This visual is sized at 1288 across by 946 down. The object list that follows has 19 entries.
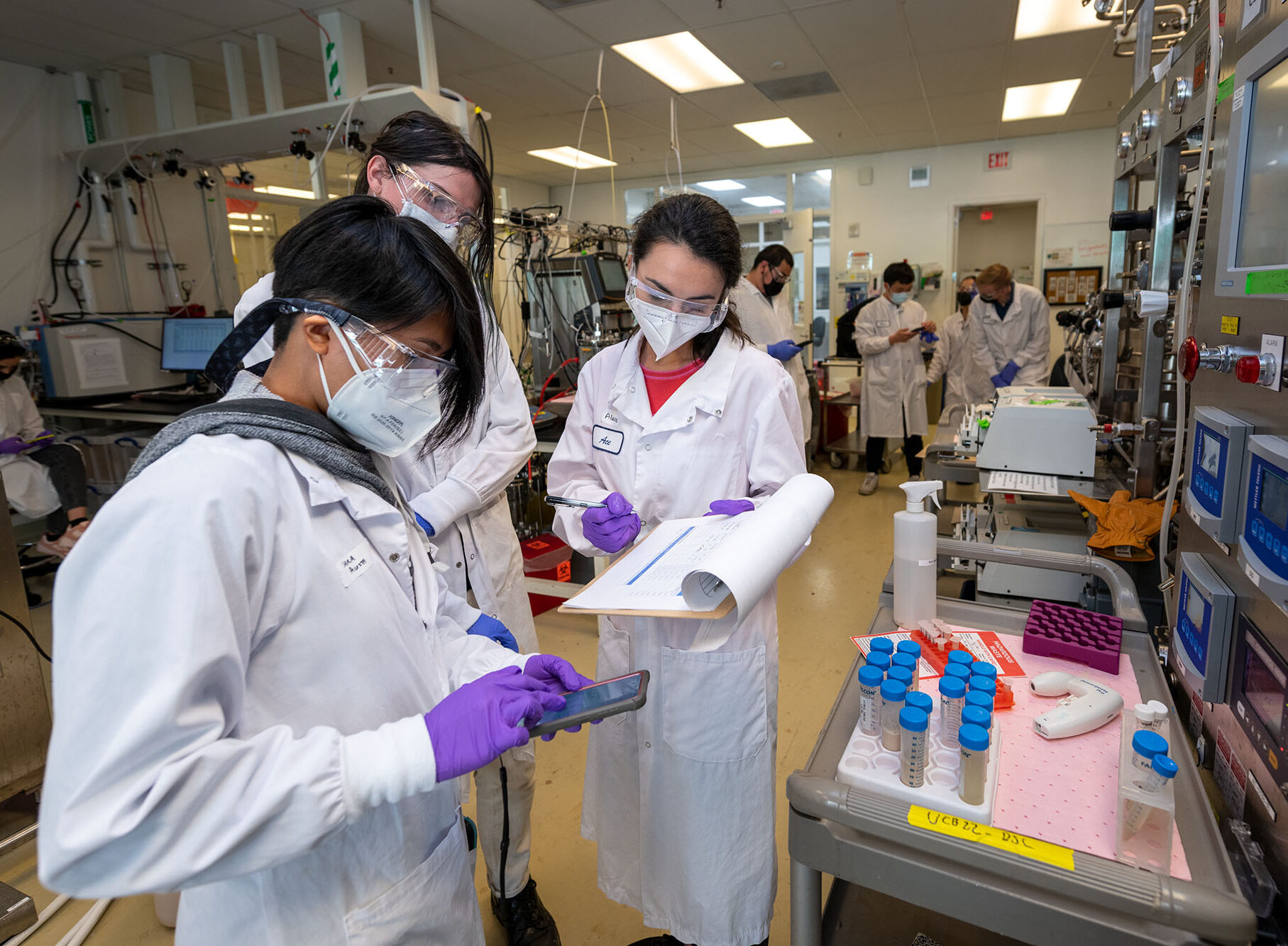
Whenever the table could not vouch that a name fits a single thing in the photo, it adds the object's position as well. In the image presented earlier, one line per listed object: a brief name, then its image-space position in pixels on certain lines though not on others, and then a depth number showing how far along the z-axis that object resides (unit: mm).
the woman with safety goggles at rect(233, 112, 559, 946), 1402
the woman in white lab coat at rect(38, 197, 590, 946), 532
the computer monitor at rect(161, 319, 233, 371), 4023
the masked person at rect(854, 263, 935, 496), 5016
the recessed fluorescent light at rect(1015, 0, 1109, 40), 3854
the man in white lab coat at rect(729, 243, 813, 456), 4211
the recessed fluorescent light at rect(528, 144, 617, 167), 6945
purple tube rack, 1077
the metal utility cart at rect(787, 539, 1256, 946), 651
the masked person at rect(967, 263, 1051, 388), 4625
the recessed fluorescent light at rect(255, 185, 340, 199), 6674
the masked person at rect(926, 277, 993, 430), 5070
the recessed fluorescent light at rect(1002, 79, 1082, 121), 5281
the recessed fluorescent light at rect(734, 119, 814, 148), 6098
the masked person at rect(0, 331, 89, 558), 3301
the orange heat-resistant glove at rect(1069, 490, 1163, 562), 1747
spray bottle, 1215
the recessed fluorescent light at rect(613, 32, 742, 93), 4242
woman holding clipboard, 1212
